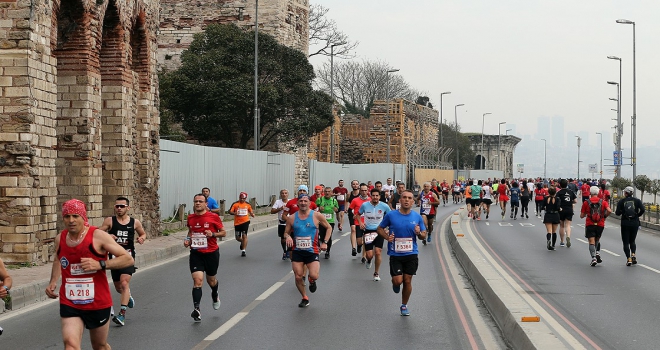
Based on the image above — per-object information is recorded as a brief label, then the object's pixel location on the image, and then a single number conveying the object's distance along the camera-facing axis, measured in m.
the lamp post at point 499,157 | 130.75
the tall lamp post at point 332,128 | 51.79
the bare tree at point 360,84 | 98.31
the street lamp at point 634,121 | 45.83
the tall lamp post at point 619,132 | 55.79
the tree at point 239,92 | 43.19
